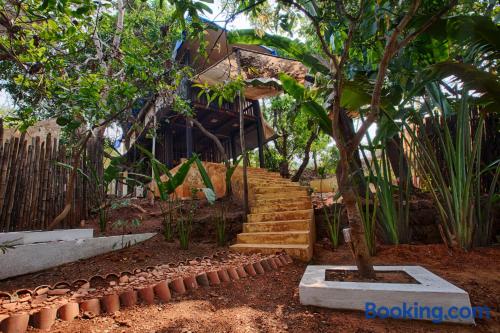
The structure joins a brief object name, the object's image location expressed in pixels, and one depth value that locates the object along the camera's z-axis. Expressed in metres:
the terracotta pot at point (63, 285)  1.80
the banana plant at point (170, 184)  3.36
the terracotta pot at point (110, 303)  1.55
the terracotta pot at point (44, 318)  1.32
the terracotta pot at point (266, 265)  2.55
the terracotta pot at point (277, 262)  2.65
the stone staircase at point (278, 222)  3.17
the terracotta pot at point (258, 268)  2.46
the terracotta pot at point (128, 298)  1.63
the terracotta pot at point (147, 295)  1.69
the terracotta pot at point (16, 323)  1.22
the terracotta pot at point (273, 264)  2.60
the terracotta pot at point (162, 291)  1.76
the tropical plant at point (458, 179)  2.38
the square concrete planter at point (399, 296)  1.34
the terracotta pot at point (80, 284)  1.83
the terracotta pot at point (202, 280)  2.07
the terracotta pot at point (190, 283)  1.97
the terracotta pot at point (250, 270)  2.40
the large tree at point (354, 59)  1.54
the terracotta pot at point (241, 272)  2.32
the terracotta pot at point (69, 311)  1.41
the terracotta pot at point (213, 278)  2.11
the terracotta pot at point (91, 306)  1.50
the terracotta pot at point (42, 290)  1.65
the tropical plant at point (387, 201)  2.75
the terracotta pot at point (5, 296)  1.55
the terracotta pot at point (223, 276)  2.18
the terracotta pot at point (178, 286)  1.89
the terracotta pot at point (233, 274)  2.25
